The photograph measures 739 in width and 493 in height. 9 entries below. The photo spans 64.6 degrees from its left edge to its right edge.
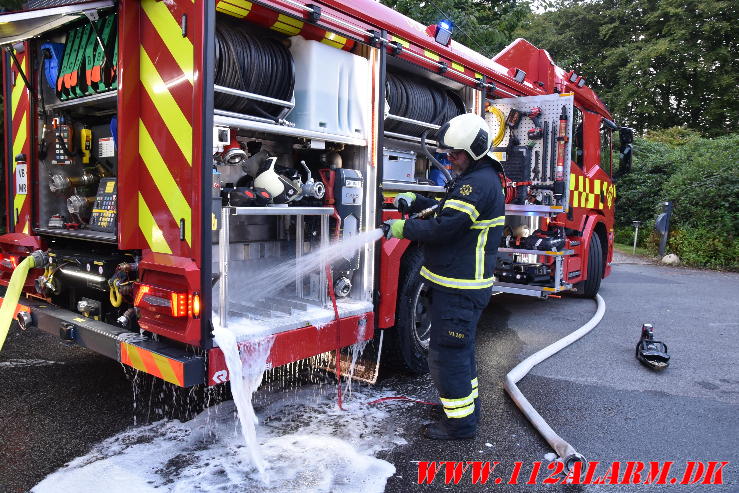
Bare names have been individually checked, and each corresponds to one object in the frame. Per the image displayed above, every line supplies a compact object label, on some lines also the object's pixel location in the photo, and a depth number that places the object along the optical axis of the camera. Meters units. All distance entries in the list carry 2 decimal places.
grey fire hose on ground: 2.88
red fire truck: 2.82
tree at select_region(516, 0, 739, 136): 19.58
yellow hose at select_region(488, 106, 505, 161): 5.88
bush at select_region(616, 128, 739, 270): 12.56
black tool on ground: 4.71
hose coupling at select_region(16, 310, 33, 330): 3.62
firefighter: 3.24
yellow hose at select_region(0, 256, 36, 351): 3.35
